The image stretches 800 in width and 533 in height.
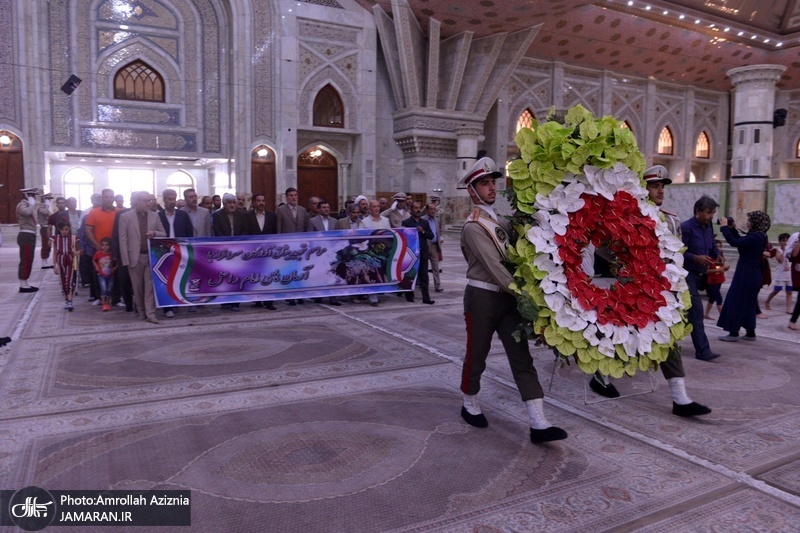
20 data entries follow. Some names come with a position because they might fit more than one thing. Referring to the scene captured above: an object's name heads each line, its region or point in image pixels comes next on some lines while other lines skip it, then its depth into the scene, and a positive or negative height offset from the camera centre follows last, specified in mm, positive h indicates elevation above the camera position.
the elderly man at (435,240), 8750 -263
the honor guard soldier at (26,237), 8539 -296
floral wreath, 3281 -128
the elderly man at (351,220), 8148 +21
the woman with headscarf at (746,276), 5770 -488
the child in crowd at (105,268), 7289 -628
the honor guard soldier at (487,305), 3277 -478
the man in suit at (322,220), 8070 +15
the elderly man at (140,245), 6629 -302
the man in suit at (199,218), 7875 +17
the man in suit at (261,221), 7816 -8
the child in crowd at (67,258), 7383 -522
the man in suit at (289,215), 7961 +77
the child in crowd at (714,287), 6900 -748
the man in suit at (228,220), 7633 -5
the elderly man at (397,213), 8922 +139
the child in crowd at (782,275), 7817 -641
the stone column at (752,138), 13430 +2078
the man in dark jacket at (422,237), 8078 -202
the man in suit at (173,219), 7668 +1
